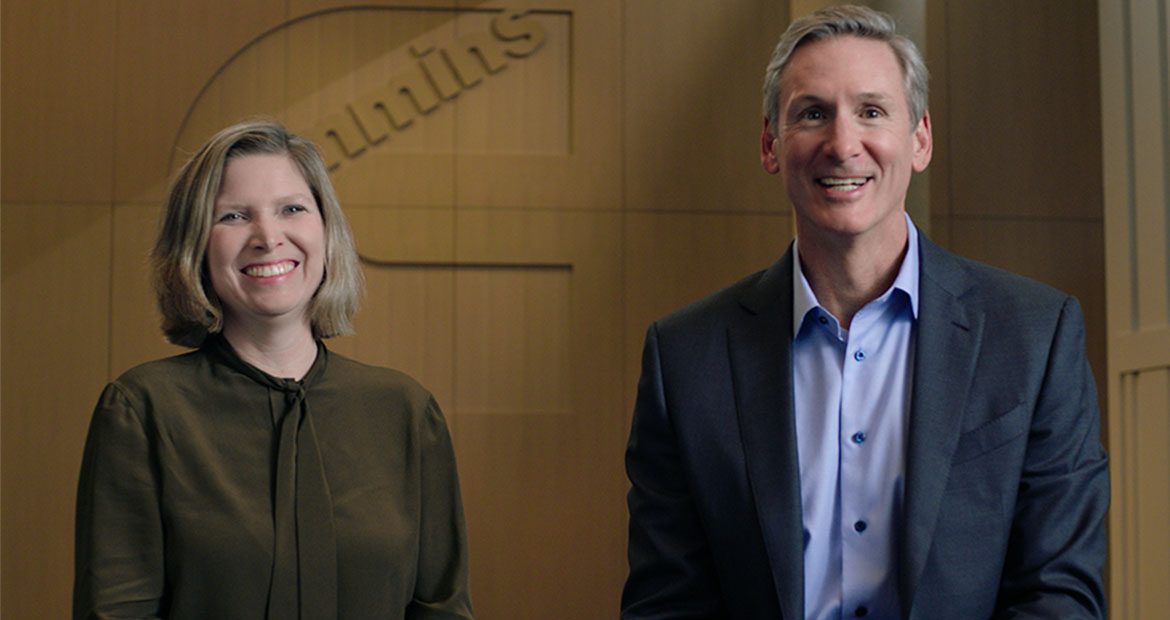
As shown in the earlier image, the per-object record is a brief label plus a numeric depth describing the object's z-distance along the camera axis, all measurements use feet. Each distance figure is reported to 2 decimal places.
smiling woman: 9.05
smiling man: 9.06
